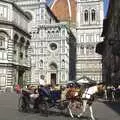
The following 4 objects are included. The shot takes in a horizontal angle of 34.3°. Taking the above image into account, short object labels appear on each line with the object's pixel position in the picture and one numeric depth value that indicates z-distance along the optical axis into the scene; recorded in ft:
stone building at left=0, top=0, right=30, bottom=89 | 71.22
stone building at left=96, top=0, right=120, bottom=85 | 44.67
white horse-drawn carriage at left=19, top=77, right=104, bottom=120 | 21.77
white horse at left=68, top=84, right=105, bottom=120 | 21.68
